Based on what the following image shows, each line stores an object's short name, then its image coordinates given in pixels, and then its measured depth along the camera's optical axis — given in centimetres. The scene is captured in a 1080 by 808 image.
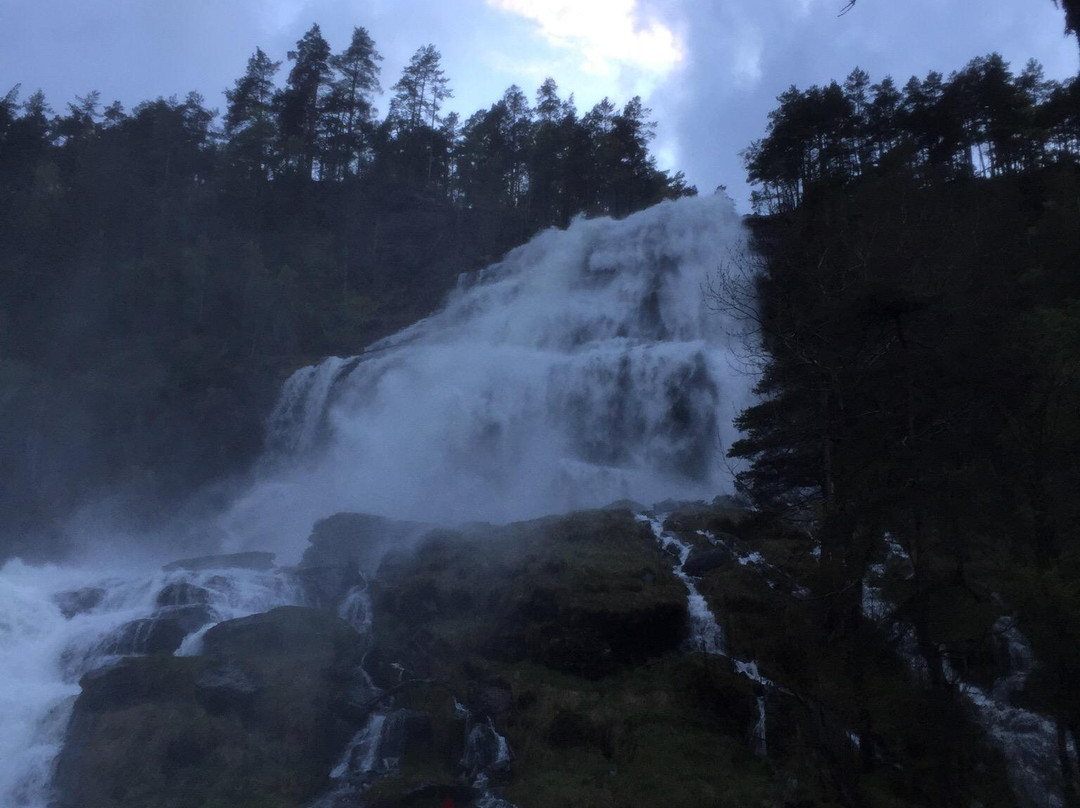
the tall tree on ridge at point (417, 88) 5809
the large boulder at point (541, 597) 1463
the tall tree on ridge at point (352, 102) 5241
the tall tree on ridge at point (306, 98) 5166
